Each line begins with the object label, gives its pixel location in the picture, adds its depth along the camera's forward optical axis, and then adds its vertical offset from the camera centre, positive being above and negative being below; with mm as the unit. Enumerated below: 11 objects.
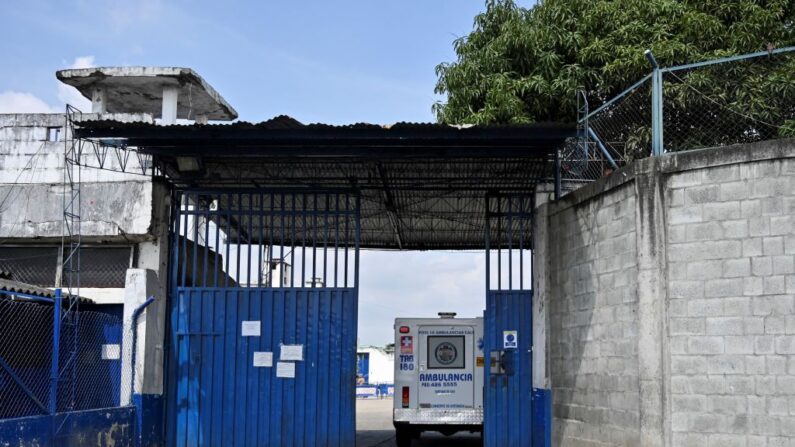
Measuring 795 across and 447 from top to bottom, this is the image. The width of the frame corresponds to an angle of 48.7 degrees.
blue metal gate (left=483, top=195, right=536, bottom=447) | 14195 -394
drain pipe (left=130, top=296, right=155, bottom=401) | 13523 +253
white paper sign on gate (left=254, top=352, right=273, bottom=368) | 14430 -436
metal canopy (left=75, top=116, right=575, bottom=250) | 12562 +2783
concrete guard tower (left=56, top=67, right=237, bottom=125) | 19266 +5555
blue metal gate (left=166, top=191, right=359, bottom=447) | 14312 -384
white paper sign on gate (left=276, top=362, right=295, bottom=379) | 14396 -597
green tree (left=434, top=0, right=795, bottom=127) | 16484 +5591
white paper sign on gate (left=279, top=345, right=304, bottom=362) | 14430 -320
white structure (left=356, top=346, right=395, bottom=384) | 50031 -1856
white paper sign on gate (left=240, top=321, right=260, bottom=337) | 14508 +84
